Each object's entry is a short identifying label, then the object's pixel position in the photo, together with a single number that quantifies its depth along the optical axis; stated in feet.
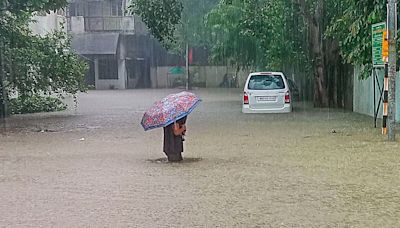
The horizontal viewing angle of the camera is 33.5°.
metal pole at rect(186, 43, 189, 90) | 170.99
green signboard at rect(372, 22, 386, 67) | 49.05
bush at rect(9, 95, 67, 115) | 88.90
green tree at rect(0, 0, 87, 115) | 74.90
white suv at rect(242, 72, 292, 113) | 69.26
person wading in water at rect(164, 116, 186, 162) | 37.86
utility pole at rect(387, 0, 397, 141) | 45.21
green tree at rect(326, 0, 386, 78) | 50.80
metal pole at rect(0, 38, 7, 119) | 75.08
